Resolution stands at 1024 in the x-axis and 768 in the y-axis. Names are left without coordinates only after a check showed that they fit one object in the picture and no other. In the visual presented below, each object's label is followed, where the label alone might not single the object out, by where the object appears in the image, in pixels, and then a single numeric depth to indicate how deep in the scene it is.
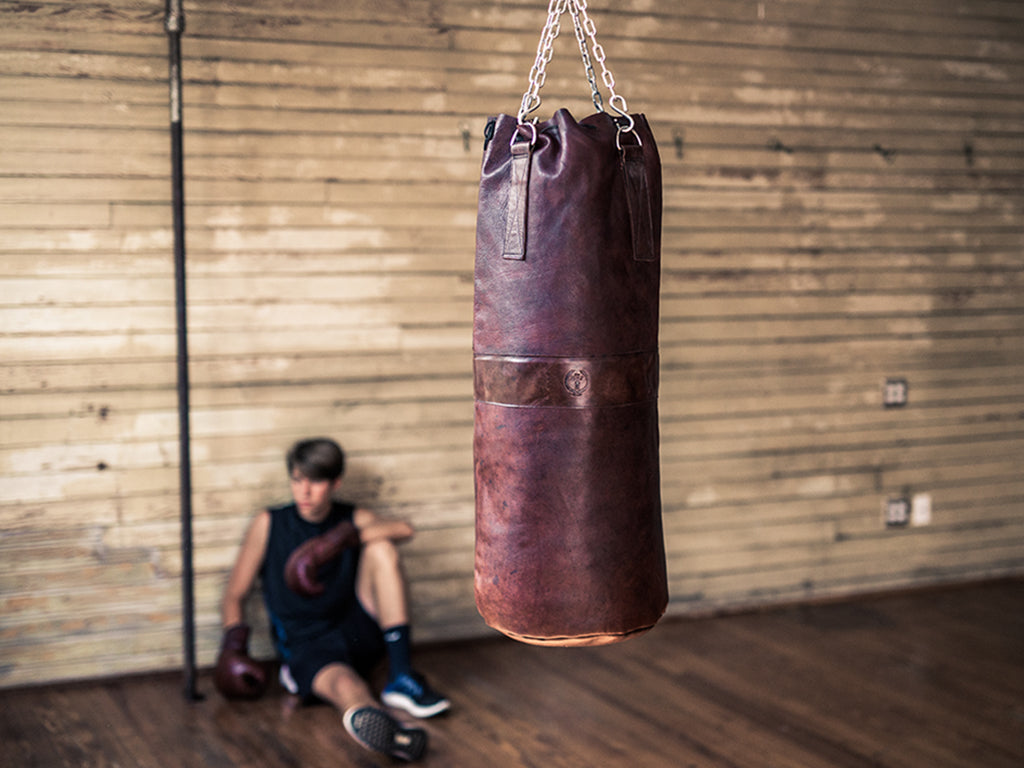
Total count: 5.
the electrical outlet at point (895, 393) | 5.06
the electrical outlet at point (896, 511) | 5.11
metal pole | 3.88
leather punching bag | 1.86
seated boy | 3.75
